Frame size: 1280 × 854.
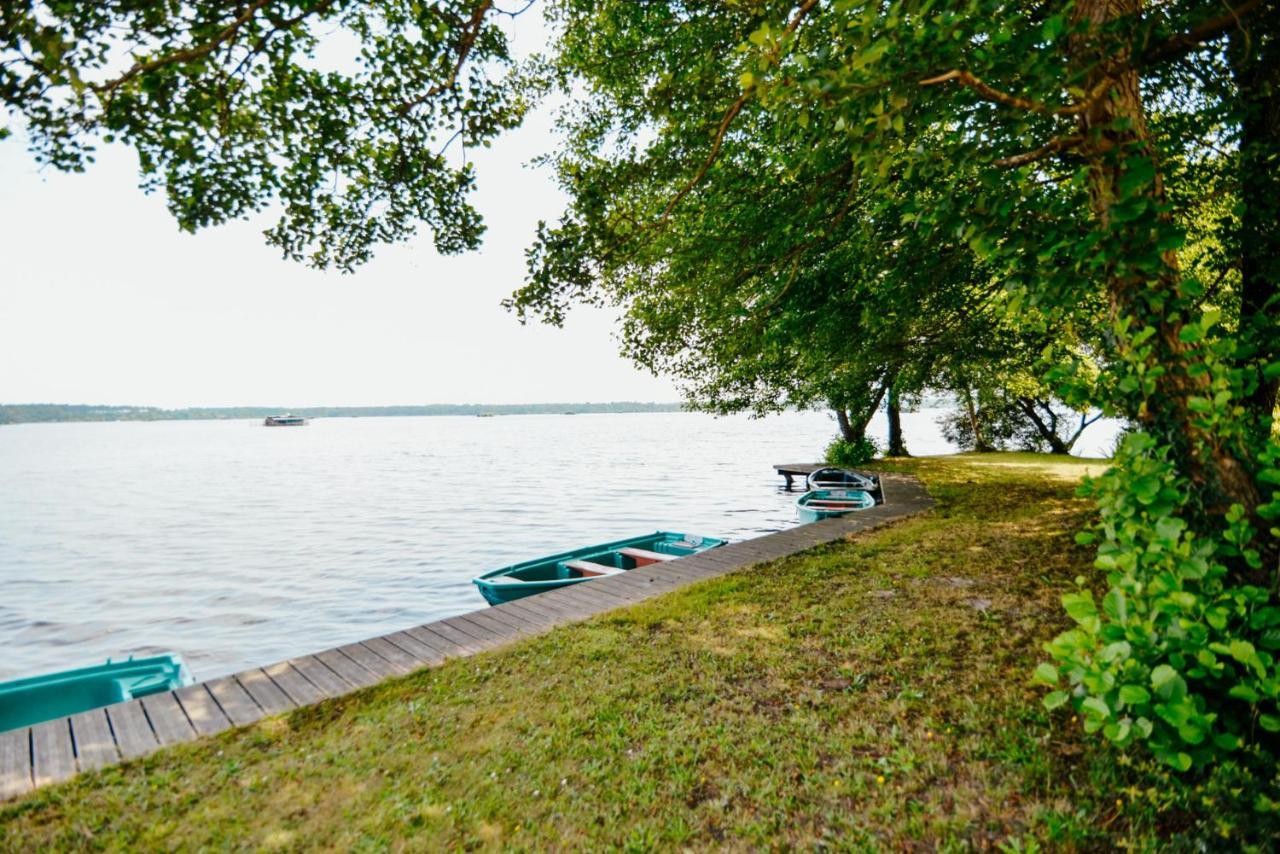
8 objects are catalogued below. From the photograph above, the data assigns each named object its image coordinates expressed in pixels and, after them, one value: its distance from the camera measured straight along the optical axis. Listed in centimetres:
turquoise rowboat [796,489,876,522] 1564
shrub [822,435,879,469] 2581
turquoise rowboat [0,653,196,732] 679
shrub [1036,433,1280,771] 268
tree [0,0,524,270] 423
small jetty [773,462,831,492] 2748
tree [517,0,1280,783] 281
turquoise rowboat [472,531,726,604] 991
